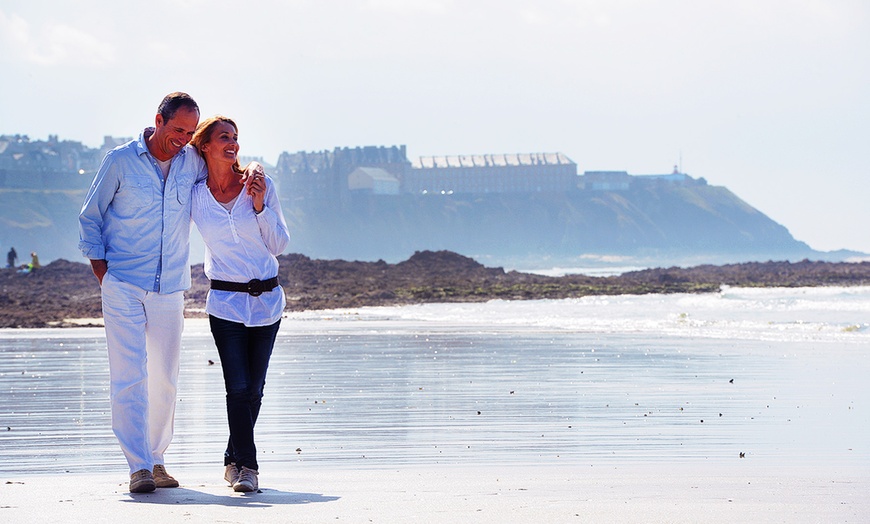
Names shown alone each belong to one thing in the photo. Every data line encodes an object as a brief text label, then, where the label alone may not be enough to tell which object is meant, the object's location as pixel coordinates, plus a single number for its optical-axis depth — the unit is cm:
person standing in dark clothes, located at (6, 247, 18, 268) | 8653
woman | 1023
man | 1013
